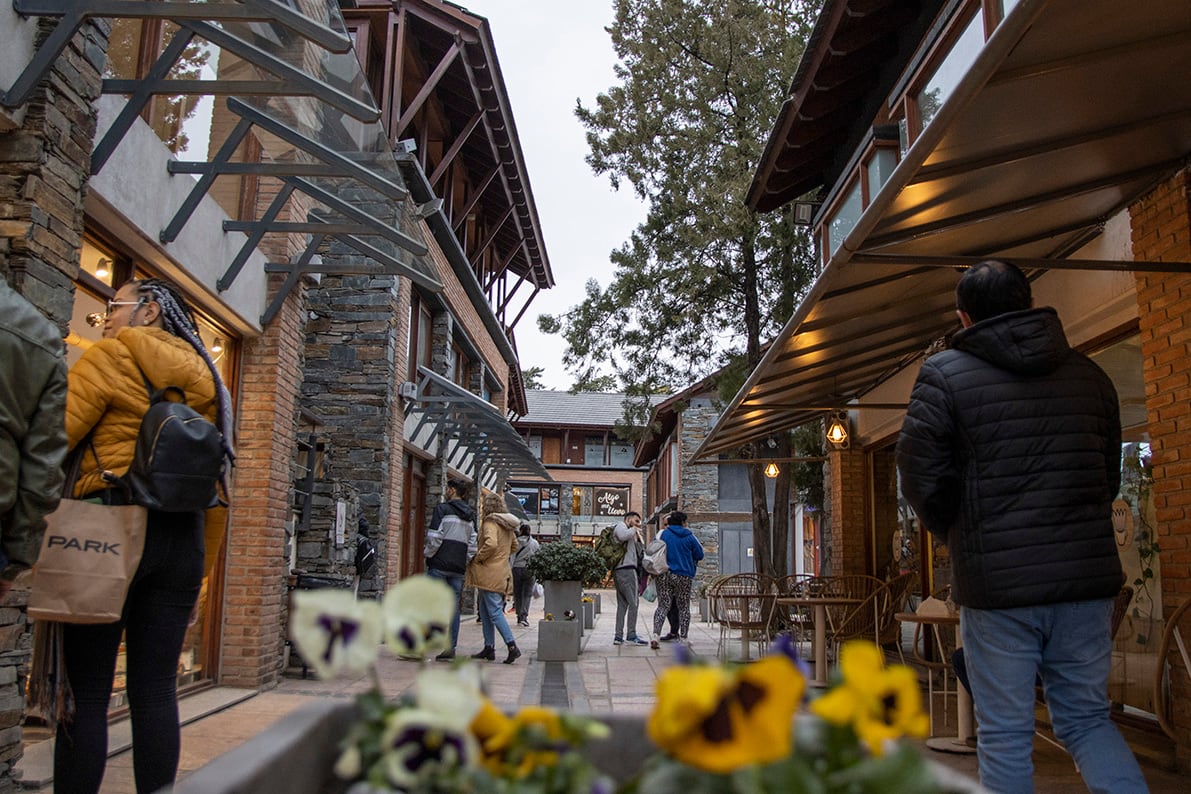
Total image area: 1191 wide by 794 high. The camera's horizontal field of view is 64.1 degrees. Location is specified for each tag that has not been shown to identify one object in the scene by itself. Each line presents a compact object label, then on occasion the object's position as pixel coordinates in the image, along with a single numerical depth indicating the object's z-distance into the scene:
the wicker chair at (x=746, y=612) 8.55
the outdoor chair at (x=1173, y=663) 3.60
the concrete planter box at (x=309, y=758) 0.79
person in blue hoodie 10.83
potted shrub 10.12
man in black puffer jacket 2.42
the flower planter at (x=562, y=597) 10.21
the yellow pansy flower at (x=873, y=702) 0.76
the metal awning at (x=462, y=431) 12.36
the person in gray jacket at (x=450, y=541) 8.77
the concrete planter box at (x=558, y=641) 9.15
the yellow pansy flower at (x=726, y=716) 0.69
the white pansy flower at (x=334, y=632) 0.85
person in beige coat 9.10
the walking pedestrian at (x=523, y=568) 12.83
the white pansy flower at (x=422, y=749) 0.79
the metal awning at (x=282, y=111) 3.75
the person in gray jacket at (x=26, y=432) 2.25
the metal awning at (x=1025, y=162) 2.92
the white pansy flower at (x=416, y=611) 0.88
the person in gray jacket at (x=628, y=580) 11.18
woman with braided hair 2.45
